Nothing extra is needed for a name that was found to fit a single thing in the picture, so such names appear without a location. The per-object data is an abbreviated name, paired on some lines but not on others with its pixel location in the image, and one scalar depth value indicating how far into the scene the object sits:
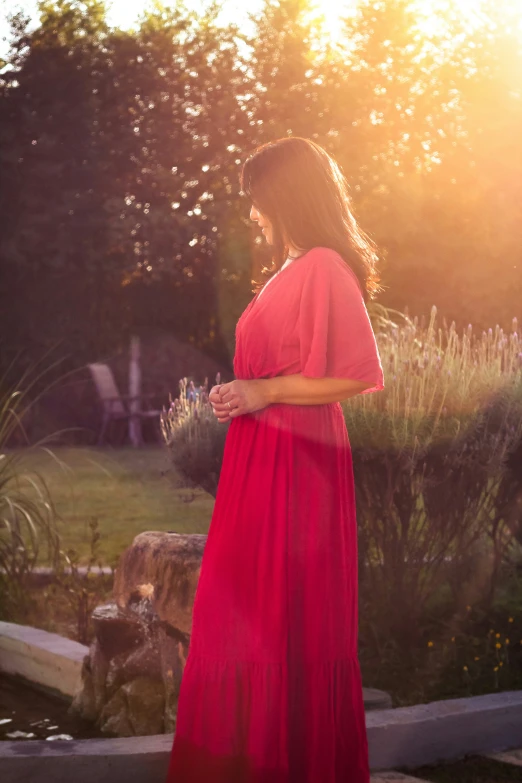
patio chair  16.72
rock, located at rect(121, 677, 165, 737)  4.67
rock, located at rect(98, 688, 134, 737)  4.70
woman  3.15
